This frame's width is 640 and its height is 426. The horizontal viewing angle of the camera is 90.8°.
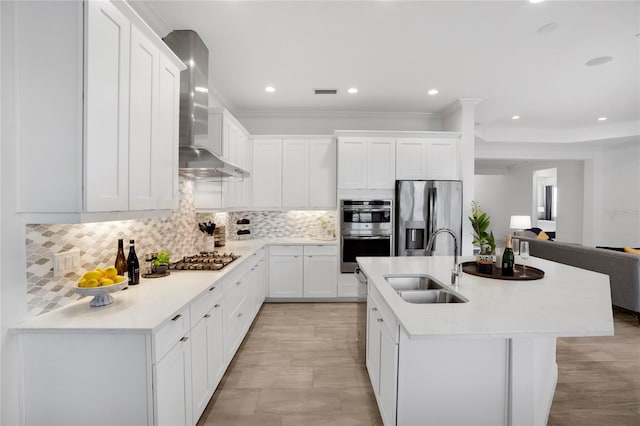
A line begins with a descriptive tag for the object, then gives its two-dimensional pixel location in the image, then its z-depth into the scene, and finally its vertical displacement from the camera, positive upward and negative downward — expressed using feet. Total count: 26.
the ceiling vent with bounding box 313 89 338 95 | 13.44 +5.14
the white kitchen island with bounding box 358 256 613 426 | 4.73 -2.50
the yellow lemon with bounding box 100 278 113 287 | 5.47 -1.26
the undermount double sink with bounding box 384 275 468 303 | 6.66 -1.78
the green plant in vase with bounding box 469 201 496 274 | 7.93 -1.09
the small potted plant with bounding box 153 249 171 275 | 7.90 -1.37
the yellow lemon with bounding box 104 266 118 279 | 5.69 -1.15
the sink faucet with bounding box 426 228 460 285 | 6.79 -1.31
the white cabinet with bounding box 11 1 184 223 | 4.57 +1.50
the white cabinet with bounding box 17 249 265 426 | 4.75 -2.54
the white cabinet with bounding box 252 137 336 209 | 15.53 +1.89
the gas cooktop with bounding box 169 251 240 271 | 8.48 -1.51
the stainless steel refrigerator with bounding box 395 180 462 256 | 14.43 -0.08
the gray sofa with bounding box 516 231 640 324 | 12.23 -2.27
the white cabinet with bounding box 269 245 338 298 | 14.99 -2.89
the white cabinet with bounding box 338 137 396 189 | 14.89 +2.25
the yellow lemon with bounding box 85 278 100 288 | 5.34 -1.25
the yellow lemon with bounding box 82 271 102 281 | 5.45 -1.15
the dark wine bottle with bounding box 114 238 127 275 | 6.75 -1.10
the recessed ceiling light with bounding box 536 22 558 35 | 8.64 +5.12
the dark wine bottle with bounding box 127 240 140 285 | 6.88 -1.25
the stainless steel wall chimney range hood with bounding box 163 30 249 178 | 8.50 +2.92
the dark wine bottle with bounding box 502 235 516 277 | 7.61 -1.24
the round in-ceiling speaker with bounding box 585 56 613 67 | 10.87 +5.31
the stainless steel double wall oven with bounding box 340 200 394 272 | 14.78 -0.77
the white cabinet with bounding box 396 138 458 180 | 14.94 +2.51
